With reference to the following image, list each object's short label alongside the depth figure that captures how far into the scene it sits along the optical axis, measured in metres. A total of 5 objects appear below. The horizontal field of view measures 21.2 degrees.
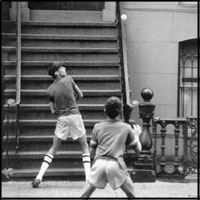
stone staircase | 9.21
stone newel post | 8.79
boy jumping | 8.11
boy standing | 5.61
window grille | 12.12
